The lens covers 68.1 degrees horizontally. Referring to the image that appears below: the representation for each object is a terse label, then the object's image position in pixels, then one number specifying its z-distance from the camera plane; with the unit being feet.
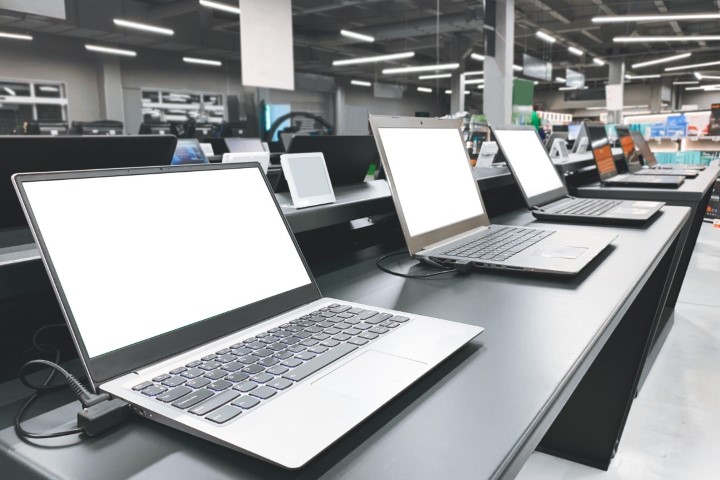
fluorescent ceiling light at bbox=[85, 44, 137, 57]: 31.96
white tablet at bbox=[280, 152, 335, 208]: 3.40
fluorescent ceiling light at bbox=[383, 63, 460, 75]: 41.30
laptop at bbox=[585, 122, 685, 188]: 7.66
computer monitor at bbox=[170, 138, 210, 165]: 7.61
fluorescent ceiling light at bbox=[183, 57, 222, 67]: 37.06
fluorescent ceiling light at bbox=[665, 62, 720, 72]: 47.46
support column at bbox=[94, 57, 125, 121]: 32.94
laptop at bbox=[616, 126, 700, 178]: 9.68
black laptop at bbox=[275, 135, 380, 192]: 4.34
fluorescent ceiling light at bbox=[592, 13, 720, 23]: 24.11
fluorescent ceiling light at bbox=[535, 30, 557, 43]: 32.48
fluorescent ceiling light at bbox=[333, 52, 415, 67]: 39.04
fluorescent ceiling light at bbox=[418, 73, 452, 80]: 46.20
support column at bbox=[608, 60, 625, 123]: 41.01
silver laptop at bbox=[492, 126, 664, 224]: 5.20
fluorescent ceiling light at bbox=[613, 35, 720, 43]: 29.62
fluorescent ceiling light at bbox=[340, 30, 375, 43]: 29.53
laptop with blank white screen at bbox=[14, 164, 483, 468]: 1.59
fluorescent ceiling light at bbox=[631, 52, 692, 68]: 43.37
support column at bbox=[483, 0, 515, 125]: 18.31
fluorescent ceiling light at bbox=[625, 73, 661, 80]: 54.39
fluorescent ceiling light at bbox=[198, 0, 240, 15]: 23.42
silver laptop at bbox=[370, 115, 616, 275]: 3.43
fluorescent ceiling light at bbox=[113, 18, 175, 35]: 28.25
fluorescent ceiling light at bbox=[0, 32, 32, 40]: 27.84
